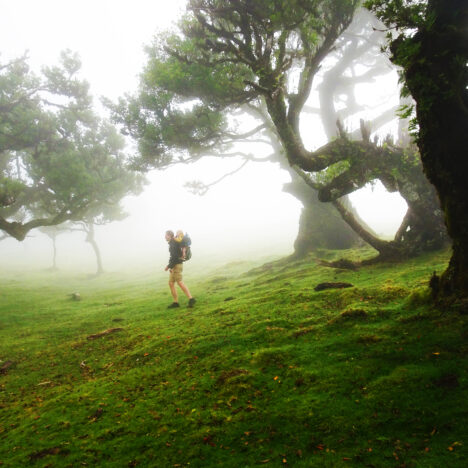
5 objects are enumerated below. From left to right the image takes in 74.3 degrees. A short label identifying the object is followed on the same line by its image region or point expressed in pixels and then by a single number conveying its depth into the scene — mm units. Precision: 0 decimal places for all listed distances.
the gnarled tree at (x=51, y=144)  21500
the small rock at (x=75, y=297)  20127
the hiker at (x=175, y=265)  13078
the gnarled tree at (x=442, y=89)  5441
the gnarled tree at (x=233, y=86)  10578
